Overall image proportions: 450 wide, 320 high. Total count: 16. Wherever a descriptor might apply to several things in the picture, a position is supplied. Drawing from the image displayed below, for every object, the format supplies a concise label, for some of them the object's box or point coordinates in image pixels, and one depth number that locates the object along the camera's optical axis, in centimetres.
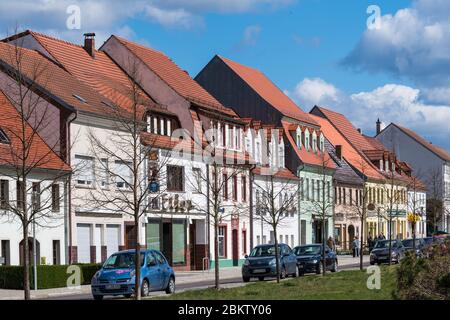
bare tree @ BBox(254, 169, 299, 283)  6412
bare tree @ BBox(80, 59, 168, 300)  4588
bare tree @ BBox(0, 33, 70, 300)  4072
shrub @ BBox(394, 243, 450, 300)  2144
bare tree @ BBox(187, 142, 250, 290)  5578
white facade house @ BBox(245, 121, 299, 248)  6531
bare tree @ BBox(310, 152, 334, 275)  7412
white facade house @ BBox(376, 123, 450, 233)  11475
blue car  3117
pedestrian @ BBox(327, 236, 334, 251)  6969
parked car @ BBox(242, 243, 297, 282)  4288
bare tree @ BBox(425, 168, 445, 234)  9415
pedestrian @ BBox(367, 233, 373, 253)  7690
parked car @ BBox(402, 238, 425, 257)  5992
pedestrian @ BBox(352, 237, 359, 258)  7125
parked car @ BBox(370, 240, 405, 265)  5700
